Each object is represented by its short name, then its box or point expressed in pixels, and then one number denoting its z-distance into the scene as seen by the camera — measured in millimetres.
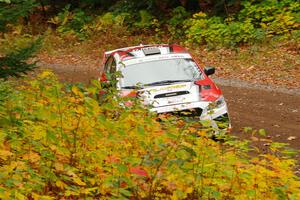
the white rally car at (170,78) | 18328
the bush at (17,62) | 16172
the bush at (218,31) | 40594
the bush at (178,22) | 47625
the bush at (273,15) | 39500
